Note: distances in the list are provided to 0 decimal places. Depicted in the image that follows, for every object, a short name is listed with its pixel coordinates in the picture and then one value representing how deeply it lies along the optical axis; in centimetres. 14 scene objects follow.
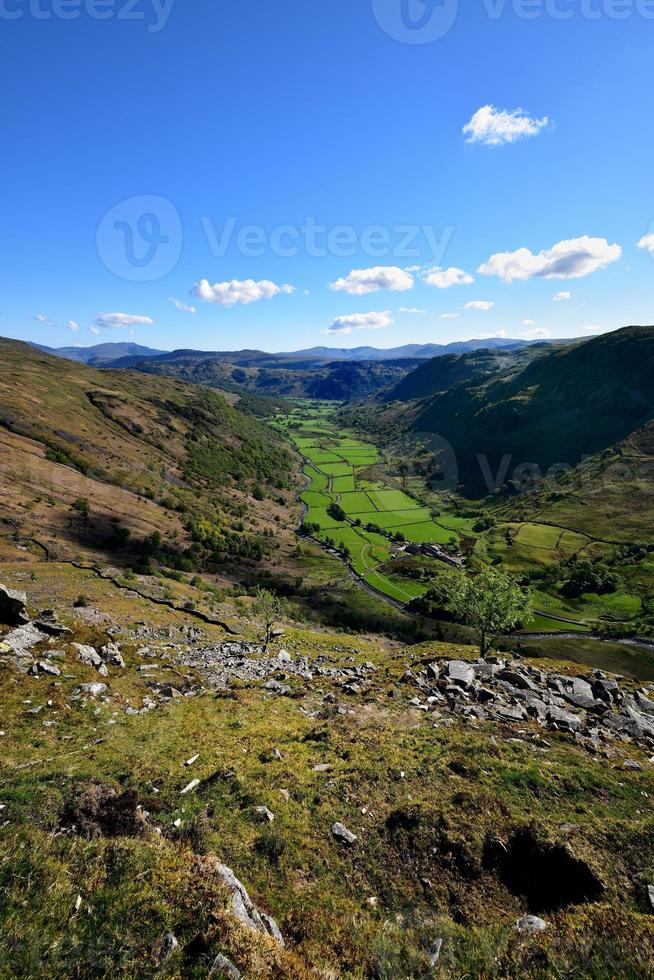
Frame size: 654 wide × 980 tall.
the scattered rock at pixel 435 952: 1297
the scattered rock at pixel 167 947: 1081
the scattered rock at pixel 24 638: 3162
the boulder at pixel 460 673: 3669
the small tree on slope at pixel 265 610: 6940
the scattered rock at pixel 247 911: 1261
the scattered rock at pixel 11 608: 3469
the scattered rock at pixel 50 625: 3594
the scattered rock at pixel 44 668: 2976
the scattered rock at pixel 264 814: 1849
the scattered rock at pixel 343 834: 1804
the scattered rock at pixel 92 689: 2972
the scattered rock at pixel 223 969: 1052
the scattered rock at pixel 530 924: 1406
